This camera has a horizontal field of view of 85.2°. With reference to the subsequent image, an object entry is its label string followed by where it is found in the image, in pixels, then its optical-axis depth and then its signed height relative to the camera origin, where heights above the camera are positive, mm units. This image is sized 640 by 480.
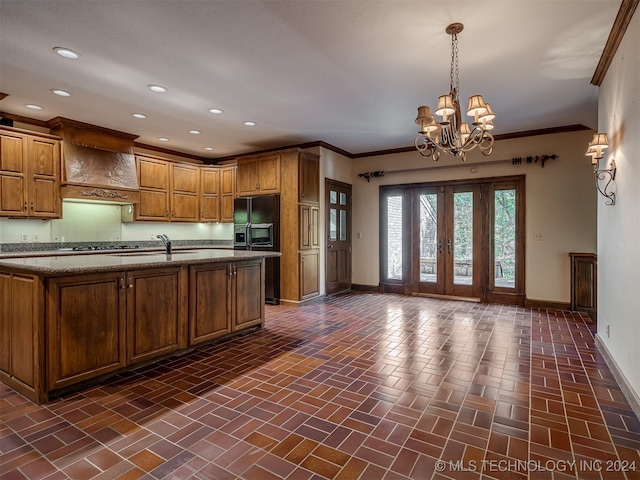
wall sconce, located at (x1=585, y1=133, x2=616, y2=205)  2979 +605
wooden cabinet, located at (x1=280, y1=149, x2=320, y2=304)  5562 +206
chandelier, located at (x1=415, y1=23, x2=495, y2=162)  2658 +939
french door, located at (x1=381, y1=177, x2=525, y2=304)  5605 -44
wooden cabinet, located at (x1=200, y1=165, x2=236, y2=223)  6836 +862
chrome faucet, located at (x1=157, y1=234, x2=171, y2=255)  3633 -51
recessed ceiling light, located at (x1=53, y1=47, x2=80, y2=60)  2953 +1611
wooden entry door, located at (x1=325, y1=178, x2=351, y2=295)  6316 +23
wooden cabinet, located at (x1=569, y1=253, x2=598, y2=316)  4828 -657
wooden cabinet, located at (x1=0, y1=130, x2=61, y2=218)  4387 +835
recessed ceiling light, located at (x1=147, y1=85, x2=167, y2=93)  3729 +1631
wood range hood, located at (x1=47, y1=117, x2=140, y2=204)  4859 +1125
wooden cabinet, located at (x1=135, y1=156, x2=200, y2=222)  5949 +863
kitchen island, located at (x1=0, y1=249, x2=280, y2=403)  2357 -598
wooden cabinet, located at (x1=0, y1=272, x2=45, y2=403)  2336 -676
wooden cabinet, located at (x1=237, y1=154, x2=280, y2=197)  5770 +1074
